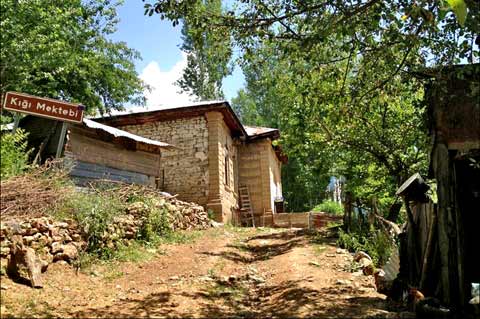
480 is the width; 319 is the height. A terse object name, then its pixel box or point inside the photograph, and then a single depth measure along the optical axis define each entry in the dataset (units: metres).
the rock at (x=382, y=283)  6.47
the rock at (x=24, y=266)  6.09
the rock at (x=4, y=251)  6.05
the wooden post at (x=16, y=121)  7.76
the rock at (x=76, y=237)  7.77
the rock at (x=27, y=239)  6.68
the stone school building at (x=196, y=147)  17.14
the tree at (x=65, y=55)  12.13
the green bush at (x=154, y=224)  10.02
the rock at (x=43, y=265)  6.64
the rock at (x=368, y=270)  8.14
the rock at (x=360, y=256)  9.16
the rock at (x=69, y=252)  7.29
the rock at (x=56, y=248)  7.14
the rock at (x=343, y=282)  7.52
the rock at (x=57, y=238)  7.22
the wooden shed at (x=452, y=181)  5.33
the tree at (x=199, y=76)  29.79
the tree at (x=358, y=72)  5.99
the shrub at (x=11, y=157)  6.86
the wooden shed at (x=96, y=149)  10.75
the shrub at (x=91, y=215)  8.05
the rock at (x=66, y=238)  7.50
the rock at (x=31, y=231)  6.79
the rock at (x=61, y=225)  7.47
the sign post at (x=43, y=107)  7.42
